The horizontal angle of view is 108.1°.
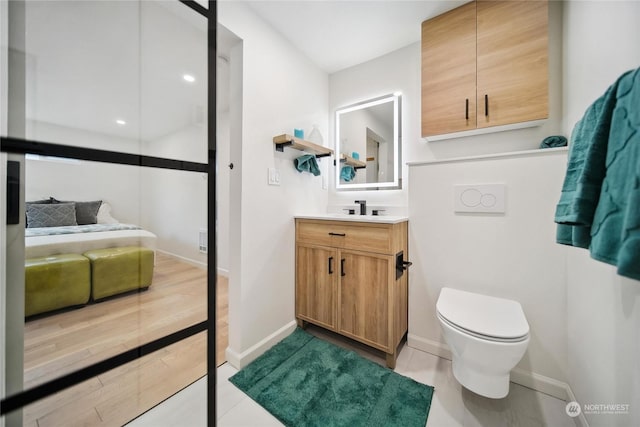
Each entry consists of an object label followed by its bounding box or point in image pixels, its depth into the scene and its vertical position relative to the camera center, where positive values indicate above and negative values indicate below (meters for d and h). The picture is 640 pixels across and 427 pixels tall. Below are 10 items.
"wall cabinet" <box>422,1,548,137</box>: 1.39 +0.97
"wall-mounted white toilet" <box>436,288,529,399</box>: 1.04 -0.59
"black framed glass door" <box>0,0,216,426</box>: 0.63 +0.06
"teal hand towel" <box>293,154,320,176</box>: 1.96 +0.42
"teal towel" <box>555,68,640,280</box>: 0.53 +0.08
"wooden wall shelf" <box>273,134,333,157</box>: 1.70 +0.53
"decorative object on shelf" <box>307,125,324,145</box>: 2.05 +0.68
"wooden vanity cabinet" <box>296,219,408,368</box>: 1.51 -0.48
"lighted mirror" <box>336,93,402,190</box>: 2.08 +0.65
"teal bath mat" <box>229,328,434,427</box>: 1.15 -1.00
